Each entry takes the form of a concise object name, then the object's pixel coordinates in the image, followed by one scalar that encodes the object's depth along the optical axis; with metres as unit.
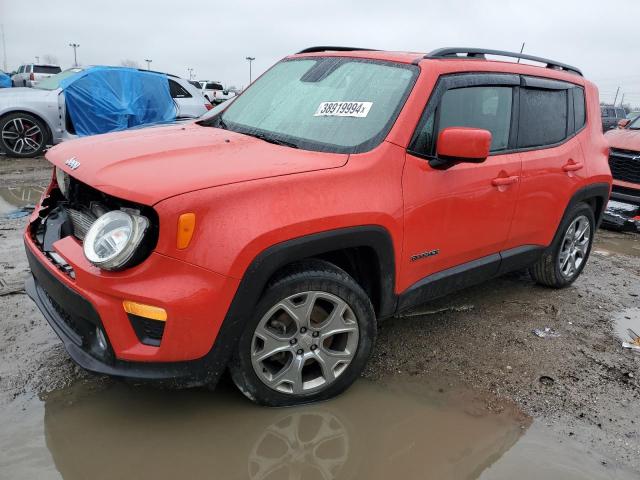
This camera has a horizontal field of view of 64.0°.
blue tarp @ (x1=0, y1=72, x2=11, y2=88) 20.14
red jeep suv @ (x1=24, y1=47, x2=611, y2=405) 2.09
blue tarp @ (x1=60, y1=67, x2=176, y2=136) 9.75
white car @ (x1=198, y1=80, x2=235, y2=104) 24.07
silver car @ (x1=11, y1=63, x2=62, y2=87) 27.28
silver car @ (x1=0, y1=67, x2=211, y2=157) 8.76
